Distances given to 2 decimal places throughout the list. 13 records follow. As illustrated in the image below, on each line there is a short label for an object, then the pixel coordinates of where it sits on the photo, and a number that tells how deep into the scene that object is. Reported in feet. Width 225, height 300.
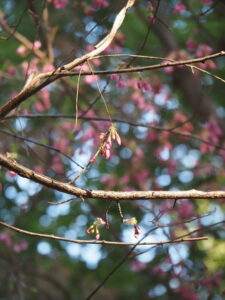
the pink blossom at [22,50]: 33.03
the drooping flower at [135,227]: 15.51
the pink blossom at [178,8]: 32.51
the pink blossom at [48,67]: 31.93
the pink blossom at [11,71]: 36.45
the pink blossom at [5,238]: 40.23
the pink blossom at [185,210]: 40.18
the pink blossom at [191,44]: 37.21
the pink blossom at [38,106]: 40.80
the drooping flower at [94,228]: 15.25
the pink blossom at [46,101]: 41.53
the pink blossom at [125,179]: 42.24
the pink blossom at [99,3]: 29.20
